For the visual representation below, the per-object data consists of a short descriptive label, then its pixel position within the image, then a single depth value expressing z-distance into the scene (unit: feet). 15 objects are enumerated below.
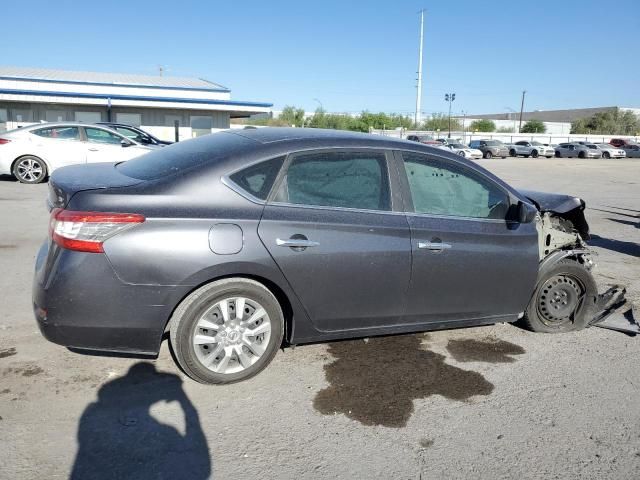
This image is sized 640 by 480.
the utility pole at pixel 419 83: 227.38
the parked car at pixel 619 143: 176.63
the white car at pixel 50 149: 41.98
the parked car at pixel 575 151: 158.92
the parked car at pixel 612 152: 162.91
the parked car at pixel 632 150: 171.32
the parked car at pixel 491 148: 145.75
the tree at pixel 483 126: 312.99
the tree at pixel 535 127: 307.78
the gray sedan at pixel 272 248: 10.43
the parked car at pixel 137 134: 49.10
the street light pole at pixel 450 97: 263.08
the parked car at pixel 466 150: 127.34
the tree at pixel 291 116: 263.08
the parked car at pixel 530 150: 156.04
